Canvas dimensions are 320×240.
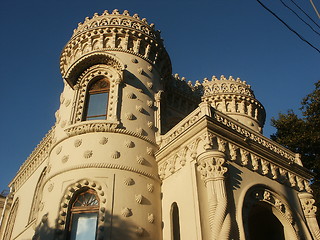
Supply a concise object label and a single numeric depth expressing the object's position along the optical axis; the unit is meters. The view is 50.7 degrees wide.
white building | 12.27
